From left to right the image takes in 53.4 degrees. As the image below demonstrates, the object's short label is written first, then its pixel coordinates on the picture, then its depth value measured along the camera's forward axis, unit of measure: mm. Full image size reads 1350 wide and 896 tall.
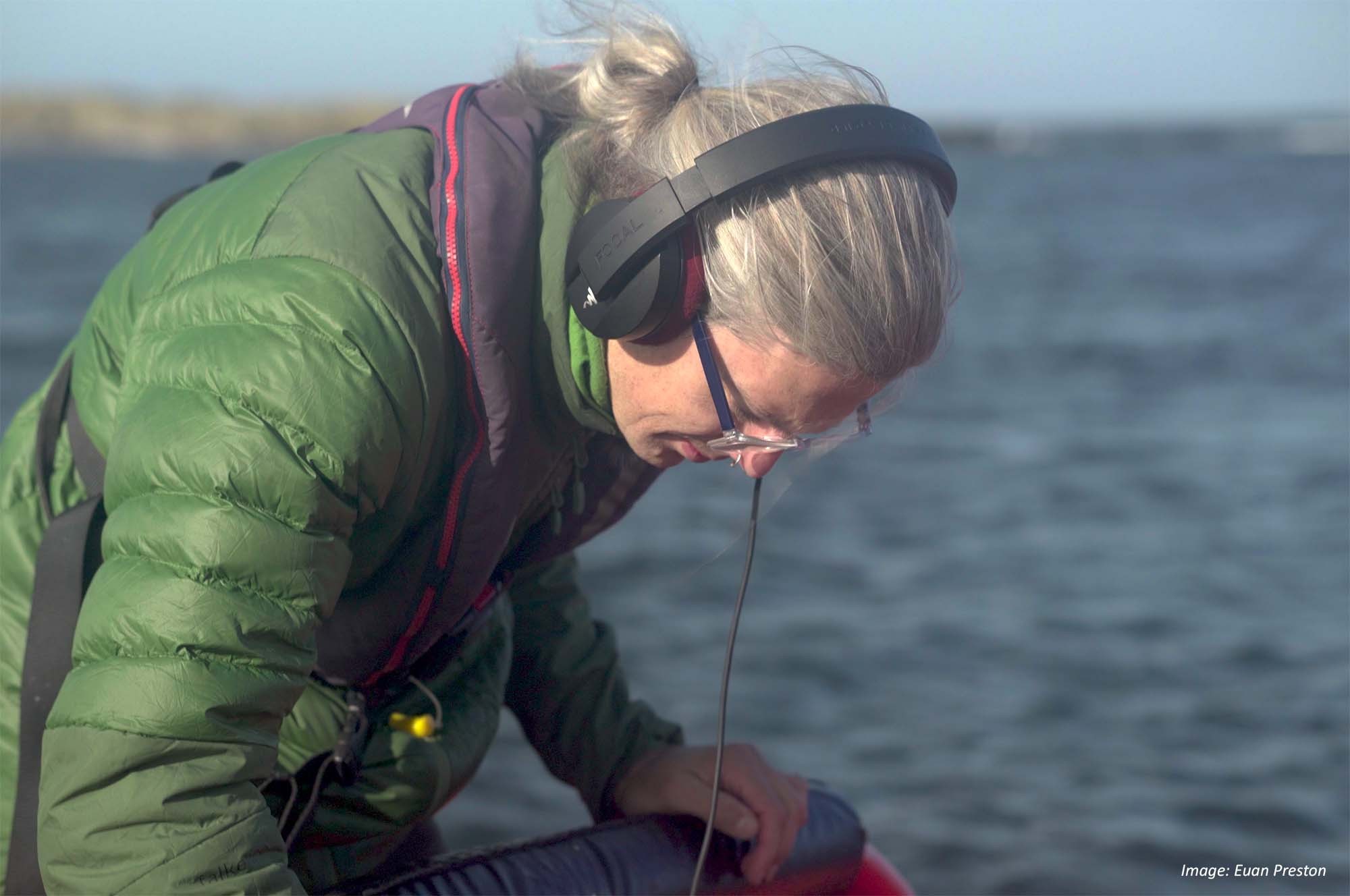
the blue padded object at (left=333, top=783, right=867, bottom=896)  1742
